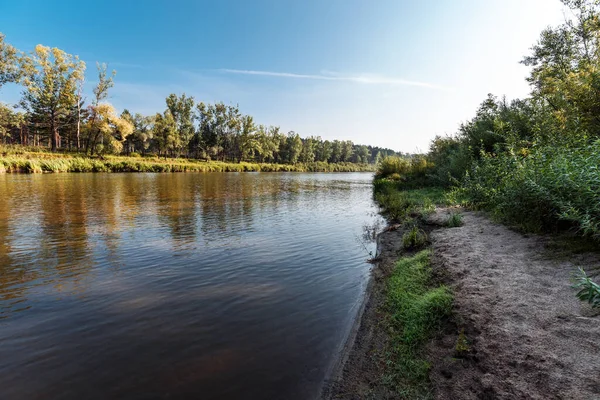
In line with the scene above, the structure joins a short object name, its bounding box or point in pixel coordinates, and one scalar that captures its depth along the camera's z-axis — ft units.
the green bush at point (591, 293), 8.77
